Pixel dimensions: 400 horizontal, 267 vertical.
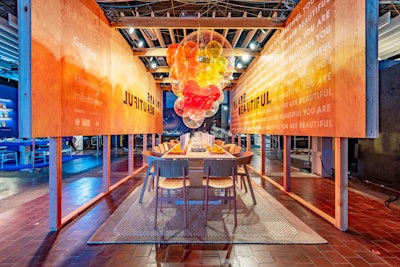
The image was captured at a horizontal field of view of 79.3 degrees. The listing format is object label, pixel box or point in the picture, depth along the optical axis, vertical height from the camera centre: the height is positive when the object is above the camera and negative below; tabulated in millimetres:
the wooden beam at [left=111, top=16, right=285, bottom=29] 4336 +2032
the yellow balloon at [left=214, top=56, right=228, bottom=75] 3756 +1120
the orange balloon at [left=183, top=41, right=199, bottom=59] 3495 +1242
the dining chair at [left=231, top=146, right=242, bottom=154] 5119 -326
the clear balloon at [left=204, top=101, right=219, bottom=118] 6326 +651
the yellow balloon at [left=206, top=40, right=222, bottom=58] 3441 +1250
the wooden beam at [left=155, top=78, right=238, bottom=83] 9378 +2108
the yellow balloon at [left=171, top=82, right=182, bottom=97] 5026 +977
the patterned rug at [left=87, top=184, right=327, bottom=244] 2760 -1192
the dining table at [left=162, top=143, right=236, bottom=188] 3732 -347
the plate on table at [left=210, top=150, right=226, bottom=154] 4336 -319
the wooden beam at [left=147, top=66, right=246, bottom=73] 7552 +2069
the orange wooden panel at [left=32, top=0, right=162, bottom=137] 2729 +925
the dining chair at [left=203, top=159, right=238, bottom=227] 3184 -461
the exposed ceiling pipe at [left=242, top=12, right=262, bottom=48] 4970 +2352
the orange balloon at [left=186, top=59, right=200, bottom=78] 3562 +1010
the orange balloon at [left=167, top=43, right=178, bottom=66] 4043 +1381
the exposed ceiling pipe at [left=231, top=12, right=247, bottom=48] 4832 +2305
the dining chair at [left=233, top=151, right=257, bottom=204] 3461 -372
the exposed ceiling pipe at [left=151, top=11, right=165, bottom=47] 5503 +2343
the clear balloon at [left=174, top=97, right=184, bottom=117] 6142 +747
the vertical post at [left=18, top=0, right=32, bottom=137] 2557 +720
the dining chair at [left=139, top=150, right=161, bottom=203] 3572 -382
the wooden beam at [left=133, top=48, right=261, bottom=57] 5848 +2067
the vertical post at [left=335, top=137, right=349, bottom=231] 3090 -683
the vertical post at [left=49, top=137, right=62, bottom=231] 3064 -662
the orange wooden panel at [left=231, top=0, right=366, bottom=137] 2715 +912
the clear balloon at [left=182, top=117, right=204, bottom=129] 8210 +394
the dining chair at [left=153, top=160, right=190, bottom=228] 3127 -458
